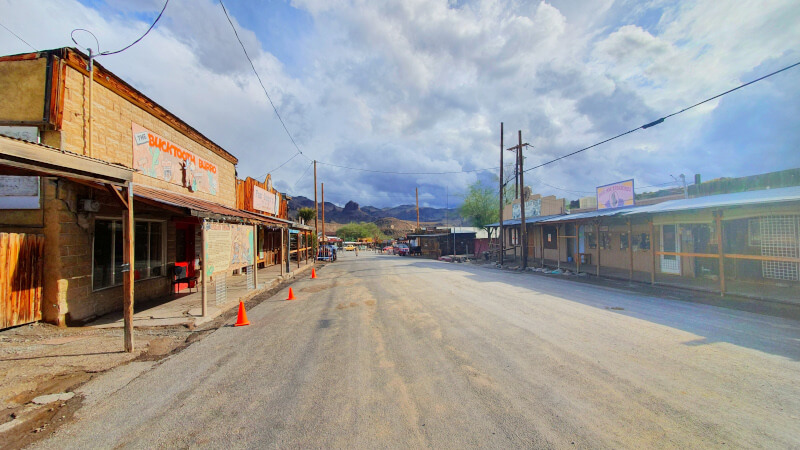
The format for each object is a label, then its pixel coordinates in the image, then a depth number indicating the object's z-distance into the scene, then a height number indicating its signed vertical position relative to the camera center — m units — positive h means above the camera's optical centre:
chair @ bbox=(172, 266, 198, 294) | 10.99 -1.12
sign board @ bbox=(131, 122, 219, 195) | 9.67 +2.66
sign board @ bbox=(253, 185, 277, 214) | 20.41 +2.53
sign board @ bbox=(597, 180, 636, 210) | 19.23 +2.22
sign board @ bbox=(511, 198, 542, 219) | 27.64 +2.11
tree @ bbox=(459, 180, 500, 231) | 40.16 +3.39
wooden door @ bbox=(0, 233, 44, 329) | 6.05 -0.64
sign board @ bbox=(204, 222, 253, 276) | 10.55 -0.25
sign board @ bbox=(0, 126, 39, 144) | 6.70 +2.24
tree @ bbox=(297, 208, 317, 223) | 43.90 +3.23
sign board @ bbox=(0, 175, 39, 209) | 6.63 +1.03
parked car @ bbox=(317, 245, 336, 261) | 33.31 -1.57
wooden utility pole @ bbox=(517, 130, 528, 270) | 20.90 +0.36
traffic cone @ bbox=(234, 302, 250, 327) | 7.43 -1.77
